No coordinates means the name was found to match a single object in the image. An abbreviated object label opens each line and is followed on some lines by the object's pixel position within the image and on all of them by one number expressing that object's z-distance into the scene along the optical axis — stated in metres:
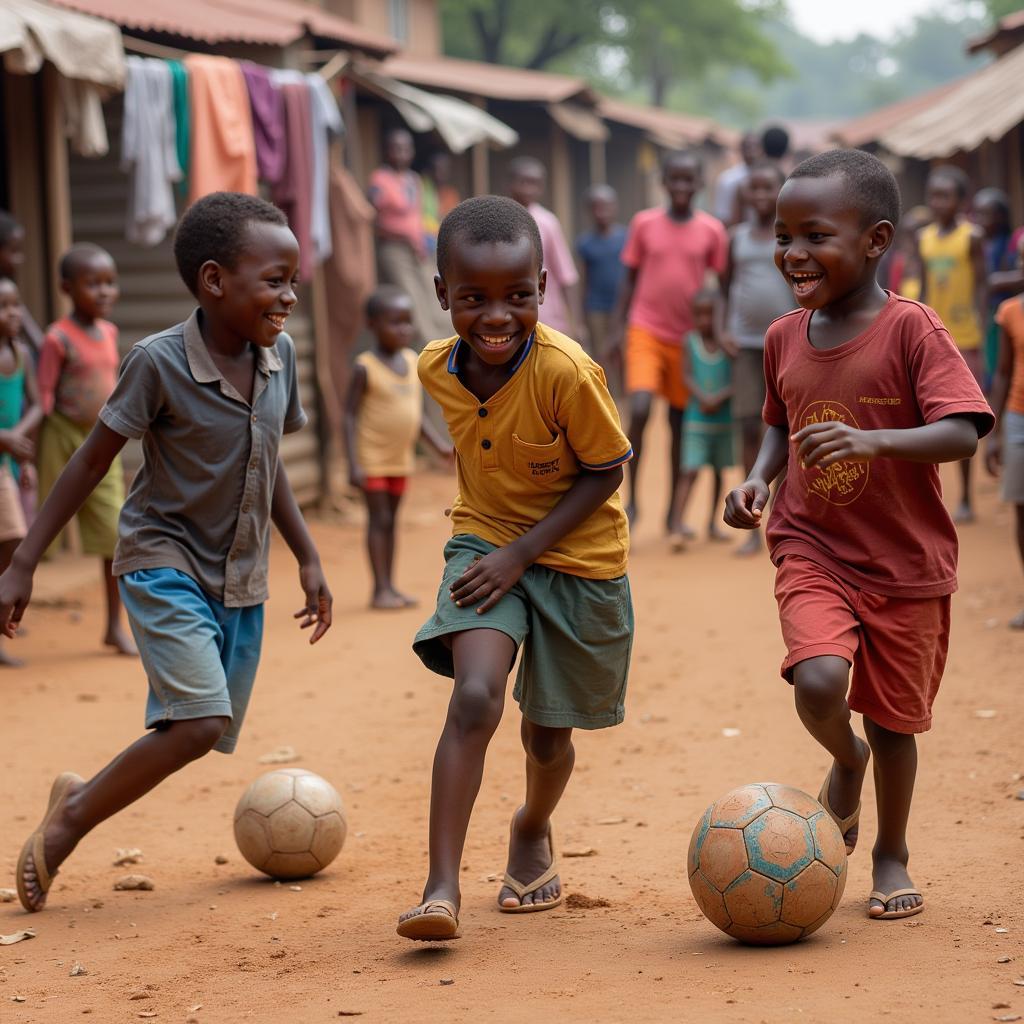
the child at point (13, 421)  14.00
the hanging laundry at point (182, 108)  18.82
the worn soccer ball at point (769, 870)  6.82
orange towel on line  19.06
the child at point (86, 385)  14.45
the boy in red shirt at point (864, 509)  7.09
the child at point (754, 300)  18.75
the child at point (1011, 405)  13.90
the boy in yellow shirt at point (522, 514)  7.15
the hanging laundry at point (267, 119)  20.20
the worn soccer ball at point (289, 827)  8.64
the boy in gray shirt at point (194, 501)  7.92
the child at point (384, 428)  16.62
